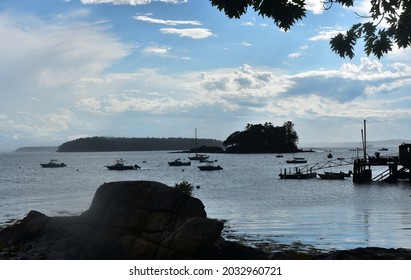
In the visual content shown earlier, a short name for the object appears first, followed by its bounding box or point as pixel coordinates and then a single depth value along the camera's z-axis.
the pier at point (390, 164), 69.88
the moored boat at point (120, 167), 140.75
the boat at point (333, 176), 89.12
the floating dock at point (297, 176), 92.83
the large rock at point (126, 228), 18.42
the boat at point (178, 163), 158.57
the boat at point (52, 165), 171.12
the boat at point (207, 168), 131.62
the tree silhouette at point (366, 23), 11.47
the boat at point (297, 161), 180.48
